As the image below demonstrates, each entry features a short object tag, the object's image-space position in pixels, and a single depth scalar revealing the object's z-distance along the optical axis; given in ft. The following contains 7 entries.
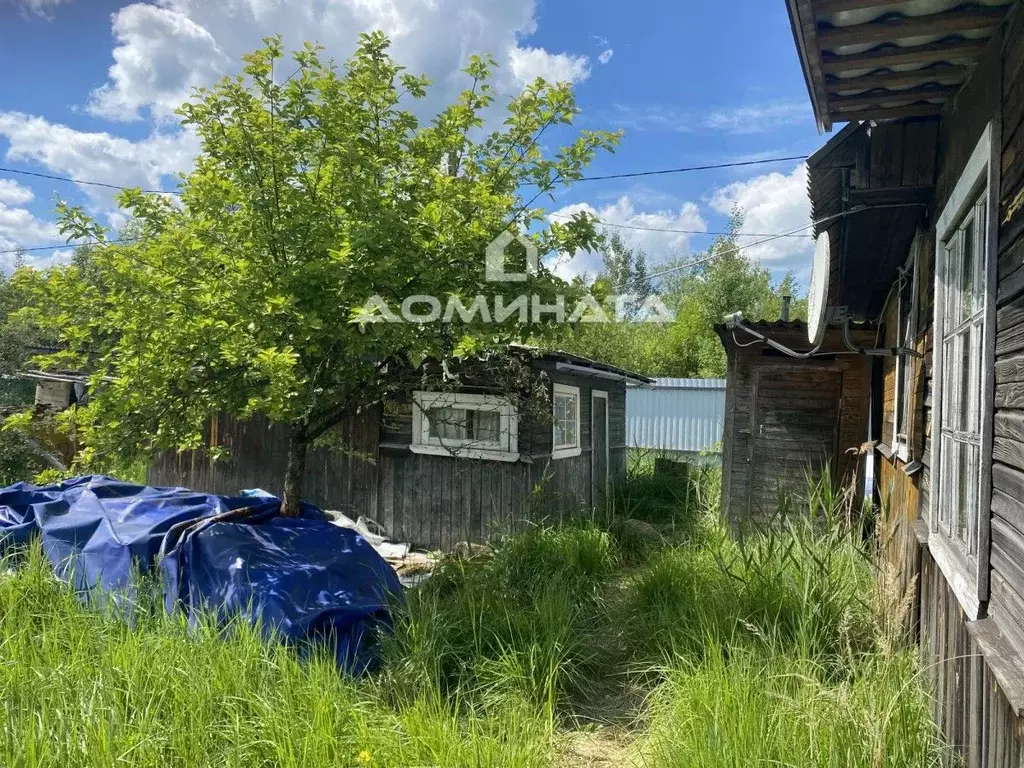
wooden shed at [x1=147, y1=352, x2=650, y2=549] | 24.11
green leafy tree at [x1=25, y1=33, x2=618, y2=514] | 13.15
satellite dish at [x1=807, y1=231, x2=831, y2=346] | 11.99
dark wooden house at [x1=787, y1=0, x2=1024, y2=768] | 5.74
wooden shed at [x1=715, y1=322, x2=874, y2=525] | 21.83
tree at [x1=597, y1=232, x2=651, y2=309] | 103.04
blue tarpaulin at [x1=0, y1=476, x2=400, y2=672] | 12.09
